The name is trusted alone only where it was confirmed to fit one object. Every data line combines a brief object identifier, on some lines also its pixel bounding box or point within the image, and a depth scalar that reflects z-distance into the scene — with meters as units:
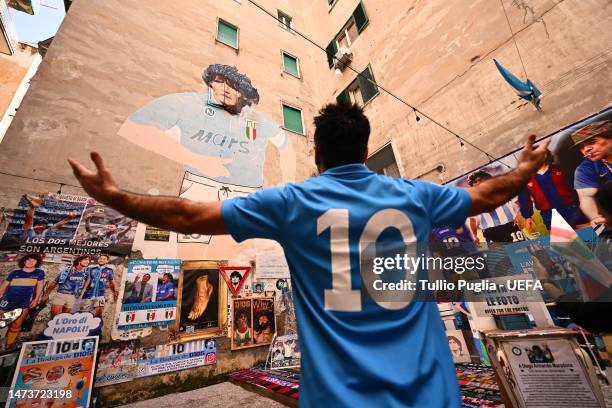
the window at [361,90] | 8.34
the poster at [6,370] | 3.42
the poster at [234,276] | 5.86
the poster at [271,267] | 6.45
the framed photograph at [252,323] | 5.62
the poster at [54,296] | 3.90
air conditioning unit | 9.31
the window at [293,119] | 8.97
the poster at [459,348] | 4.72
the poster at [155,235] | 5.21
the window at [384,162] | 7.60
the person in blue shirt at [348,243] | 0.76
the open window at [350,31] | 9.02
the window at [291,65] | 10.20
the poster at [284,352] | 5.59
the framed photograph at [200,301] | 5.10
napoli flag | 4.49
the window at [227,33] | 8.71
